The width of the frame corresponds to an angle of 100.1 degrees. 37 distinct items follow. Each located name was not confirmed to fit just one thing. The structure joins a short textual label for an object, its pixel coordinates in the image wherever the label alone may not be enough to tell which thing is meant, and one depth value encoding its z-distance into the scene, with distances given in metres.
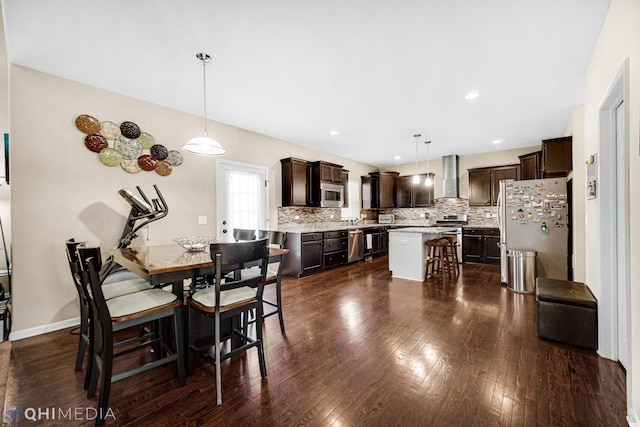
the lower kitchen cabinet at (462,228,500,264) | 5.92
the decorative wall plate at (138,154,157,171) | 3.45
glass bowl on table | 2.43
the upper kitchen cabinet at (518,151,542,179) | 5.24
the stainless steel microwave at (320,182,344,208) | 5.74
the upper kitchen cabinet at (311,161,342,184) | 5.72
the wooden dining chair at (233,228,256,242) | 3.25
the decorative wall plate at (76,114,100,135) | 2.99
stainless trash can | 3.93
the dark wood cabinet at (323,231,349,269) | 5.48
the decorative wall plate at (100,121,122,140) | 3.16
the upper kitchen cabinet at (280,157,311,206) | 5.23
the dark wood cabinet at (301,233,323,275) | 5.00
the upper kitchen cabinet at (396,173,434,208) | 7.38
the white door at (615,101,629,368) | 1.99
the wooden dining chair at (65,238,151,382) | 1.89
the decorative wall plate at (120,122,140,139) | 3.29
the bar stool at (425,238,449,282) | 4.62
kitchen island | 4.60
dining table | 1.69
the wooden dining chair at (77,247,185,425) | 1.56
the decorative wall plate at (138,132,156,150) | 3.47
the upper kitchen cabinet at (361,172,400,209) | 7.71
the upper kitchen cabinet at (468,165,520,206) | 6.18
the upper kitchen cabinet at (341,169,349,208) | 6.41
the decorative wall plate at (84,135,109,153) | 3.05
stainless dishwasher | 6.07
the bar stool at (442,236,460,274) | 4.87
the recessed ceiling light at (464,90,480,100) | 3.40
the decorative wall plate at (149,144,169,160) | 3.57
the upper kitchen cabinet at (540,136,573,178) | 3.93
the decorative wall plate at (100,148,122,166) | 3.16
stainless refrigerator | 3.95
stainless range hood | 6.91
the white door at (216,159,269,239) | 4.36
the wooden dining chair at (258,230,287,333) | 2.66
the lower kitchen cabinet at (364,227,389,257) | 6.68
